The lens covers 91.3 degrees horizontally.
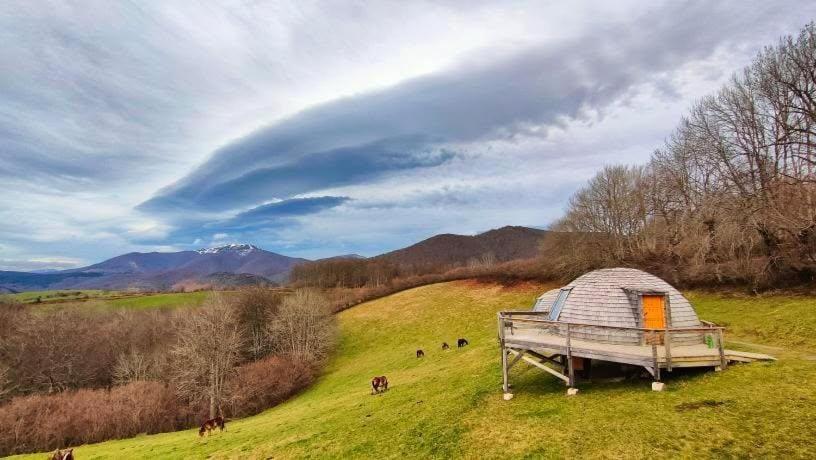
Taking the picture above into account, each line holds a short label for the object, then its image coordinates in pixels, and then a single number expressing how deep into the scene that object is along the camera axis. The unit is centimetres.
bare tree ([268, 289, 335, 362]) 6731
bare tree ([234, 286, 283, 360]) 7244
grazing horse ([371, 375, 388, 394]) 3334
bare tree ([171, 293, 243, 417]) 5075
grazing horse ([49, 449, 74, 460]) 2806
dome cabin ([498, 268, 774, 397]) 1794
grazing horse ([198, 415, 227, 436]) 3344
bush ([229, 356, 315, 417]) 4919
